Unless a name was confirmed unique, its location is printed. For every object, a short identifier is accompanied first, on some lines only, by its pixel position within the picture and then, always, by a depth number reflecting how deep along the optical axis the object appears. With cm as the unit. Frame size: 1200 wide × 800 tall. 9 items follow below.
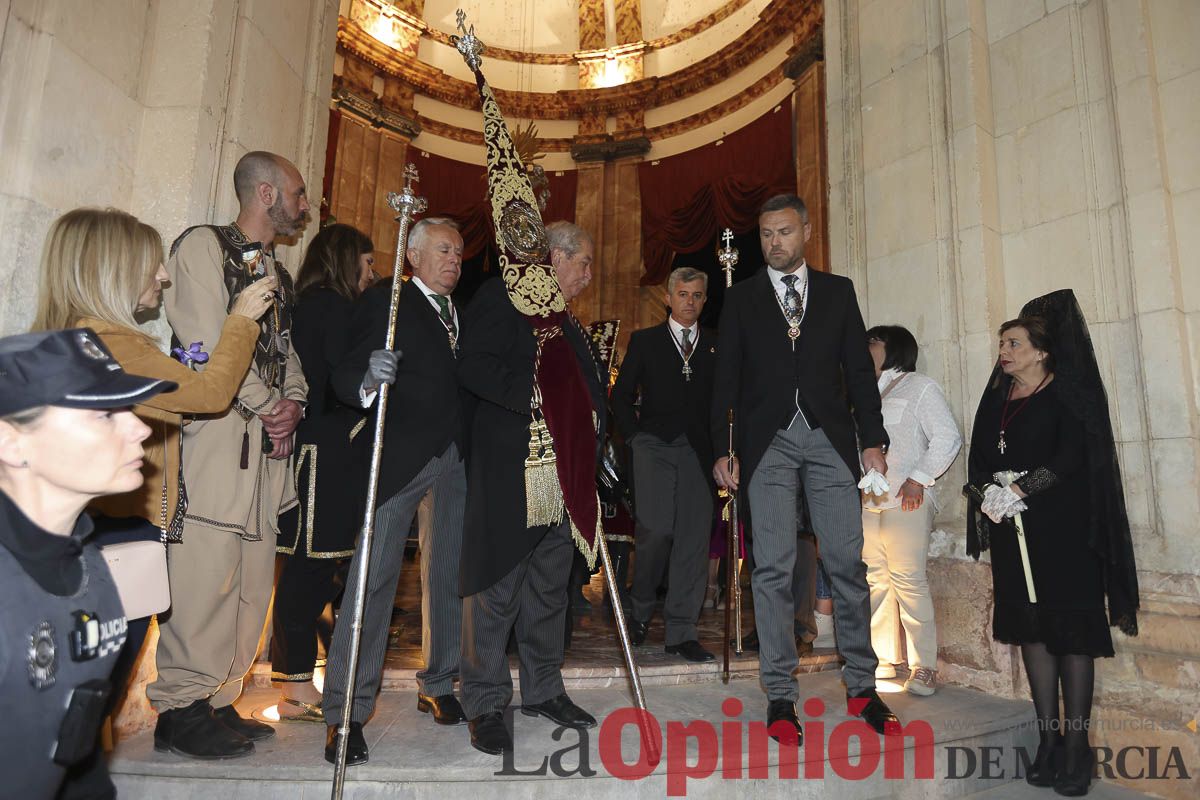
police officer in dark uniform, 95
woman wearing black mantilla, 275
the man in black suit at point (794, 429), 257
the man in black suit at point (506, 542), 231
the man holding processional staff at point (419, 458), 223
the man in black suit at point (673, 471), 355
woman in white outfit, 322
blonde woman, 178
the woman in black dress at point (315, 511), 250
